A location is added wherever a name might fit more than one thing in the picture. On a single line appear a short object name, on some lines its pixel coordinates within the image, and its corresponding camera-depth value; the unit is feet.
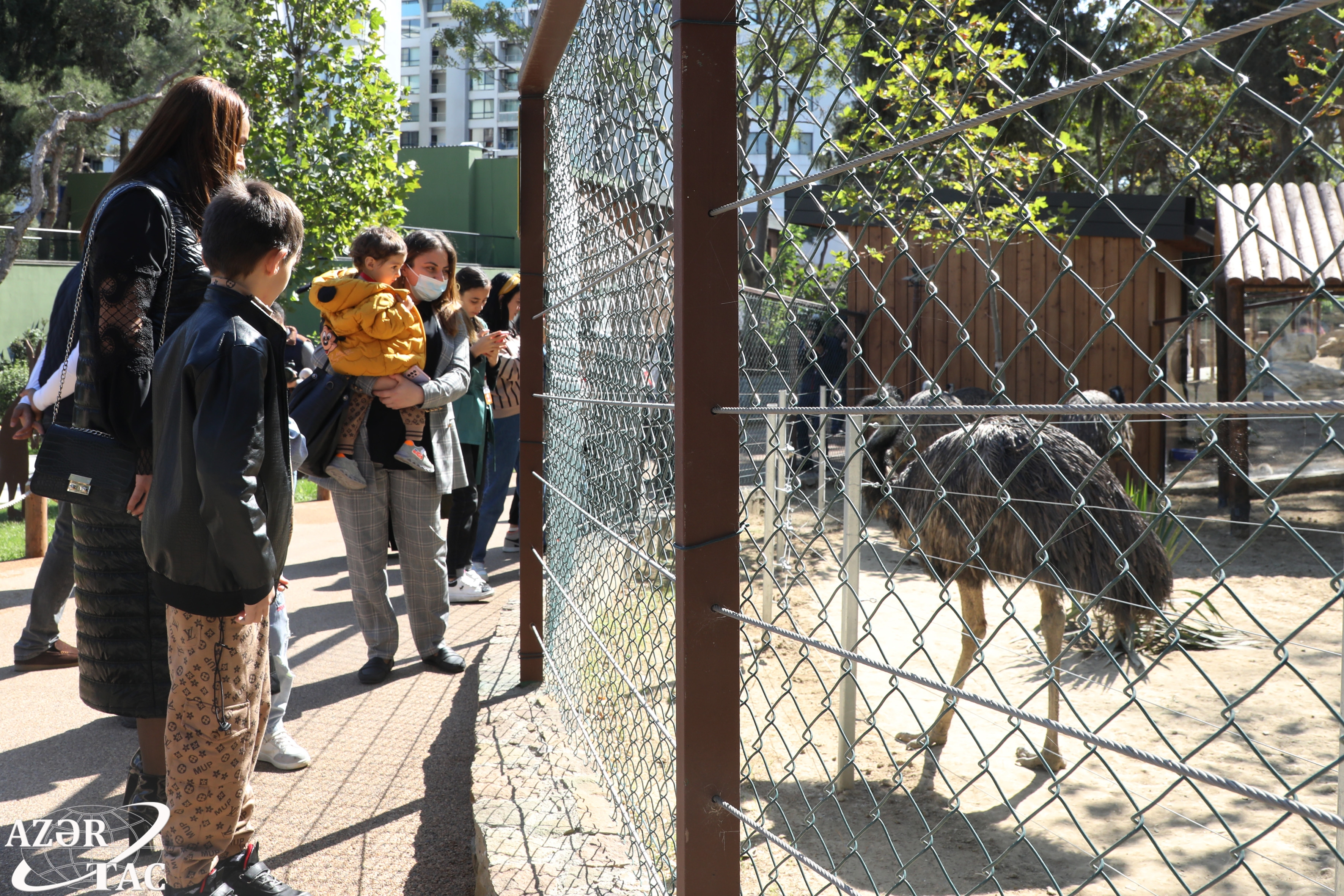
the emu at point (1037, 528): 10.68
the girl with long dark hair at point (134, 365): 8.44
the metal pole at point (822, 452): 5.44
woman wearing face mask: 13.34
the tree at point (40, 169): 52.47
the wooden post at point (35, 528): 20.48
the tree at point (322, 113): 30.89
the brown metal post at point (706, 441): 5.05
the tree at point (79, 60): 60.23
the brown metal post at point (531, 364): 12.70
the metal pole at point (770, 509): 6.31
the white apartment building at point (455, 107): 217.36
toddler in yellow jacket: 12.69
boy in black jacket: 7.33
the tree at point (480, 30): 65.77
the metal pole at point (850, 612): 10.64
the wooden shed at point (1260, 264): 14.71
